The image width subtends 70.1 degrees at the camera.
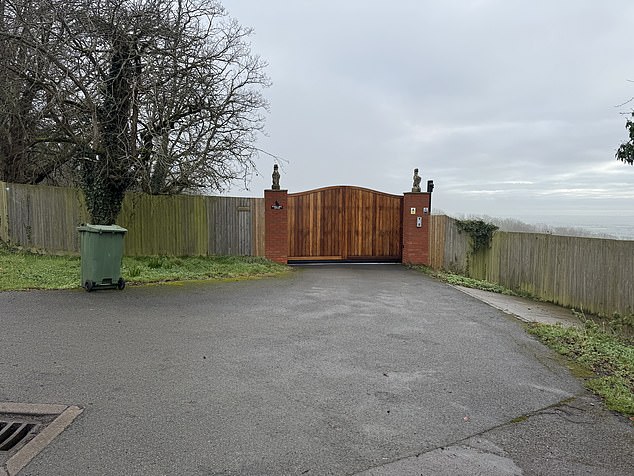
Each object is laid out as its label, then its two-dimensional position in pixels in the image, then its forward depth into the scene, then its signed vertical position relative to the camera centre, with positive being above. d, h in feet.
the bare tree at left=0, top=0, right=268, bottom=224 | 32.91 +10.33
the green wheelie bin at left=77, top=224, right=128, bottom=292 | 27.20 -2.18
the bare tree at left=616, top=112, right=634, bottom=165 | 28.96 +5.16
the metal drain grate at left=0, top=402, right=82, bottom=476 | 9.31 -4.93
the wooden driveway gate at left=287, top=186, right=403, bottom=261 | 47.62 -0.04
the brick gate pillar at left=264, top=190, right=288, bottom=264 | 45.88 -0.20
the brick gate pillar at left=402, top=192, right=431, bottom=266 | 48.65 -0.24
